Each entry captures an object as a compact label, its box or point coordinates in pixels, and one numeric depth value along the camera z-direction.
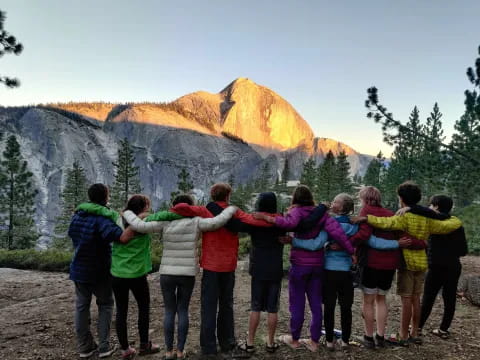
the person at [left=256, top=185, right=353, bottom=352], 4.18
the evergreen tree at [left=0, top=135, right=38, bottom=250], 28.38
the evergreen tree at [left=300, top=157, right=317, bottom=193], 48.09
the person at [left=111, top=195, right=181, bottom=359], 4.15
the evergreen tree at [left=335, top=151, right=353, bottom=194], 42.72
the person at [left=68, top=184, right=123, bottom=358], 4.24
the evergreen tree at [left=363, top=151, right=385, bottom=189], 52.69
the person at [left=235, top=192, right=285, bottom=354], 4.21
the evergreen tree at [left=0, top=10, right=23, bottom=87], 7.97
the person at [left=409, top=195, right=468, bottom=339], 4.76
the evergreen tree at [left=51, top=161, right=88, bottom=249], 32.72
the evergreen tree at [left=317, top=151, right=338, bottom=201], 41.47
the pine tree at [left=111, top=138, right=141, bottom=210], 35.22
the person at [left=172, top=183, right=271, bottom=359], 4.13
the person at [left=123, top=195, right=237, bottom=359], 4.07
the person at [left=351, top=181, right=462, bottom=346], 4.28
